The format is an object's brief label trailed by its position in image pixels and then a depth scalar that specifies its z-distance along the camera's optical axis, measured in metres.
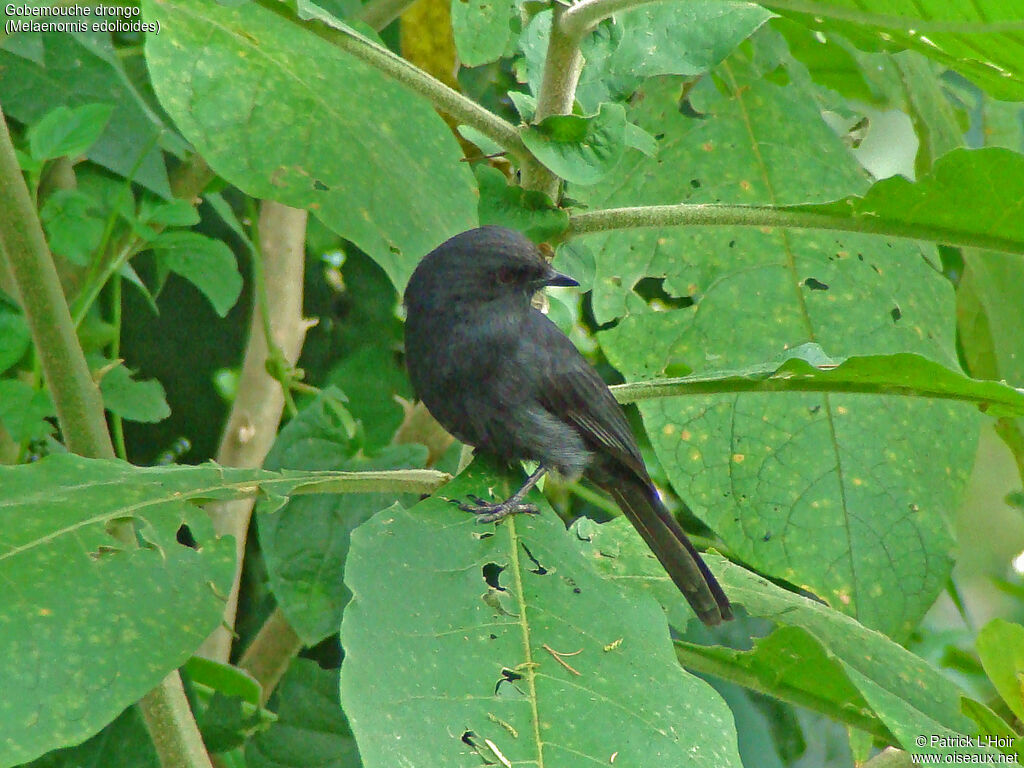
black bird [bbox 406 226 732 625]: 5.30
